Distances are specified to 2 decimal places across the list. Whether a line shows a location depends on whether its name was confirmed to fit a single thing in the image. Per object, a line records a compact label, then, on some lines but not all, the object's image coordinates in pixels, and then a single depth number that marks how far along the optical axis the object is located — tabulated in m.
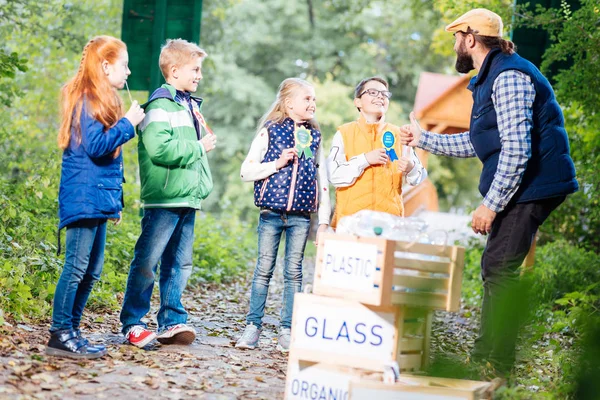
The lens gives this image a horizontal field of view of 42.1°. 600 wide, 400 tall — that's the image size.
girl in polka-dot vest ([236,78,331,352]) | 5.11
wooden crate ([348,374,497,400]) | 3.11
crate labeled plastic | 3.37
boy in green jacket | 4.76
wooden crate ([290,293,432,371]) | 3.46
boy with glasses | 4.96
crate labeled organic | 3.44
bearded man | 3.99
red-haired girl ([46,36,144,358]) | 4.24
